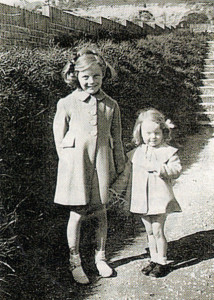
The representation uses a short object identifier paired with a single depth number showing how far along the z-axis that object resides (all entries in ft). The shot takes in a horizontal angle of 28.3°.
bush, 8.98
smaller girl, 8.98
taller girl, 8.63
